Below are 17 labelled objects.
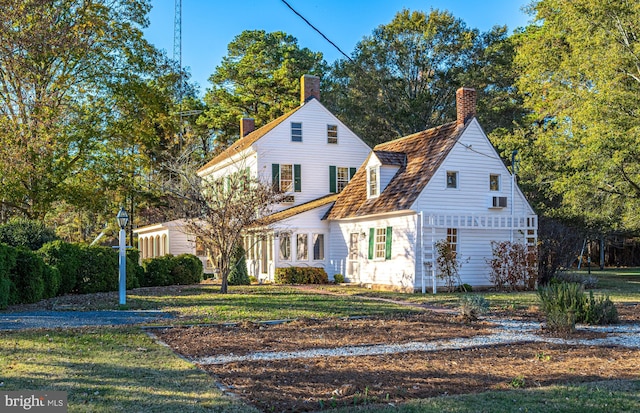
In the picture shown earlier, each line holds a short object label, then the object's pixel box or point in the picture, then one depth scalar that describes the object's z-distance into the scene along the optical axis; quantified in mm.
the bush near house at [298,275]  25922
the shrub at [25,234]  20188
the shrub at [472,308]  12883
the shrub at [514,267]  22516
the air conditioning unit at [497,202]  23500
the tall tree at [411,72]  41375
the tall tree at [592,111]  22562
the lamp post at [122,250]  15703
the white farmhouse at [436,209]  21906
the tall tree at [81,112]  24375
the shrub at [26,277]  15867
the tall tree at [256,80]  43531
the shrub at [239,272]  25797
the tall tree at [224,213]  19500
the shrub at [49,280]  17308
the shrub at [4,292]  14367
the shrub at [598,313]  12610
